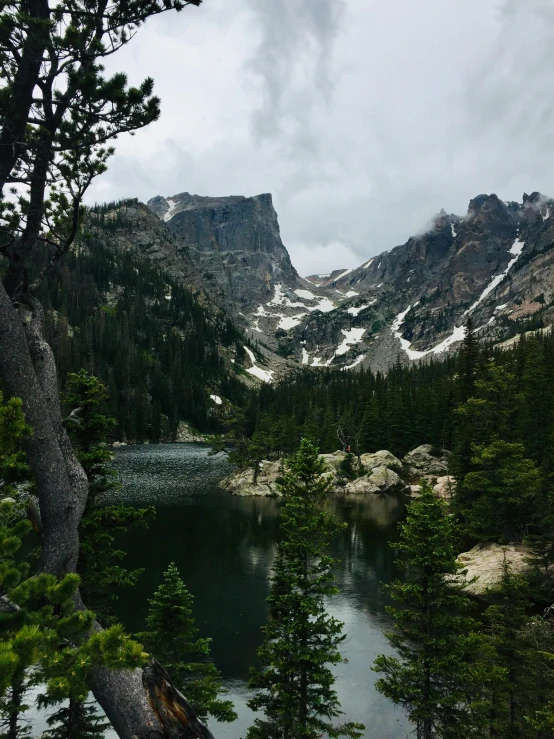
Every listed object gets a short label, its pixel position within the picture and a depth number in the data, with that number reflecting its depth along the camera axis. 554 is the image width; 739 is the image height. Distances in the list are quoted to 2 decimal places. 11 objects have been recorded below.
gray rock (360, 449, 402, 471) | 66.88
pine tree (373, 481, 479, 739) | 12.43
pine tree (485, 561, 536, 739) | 12.63
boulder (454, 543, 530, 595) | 26.36
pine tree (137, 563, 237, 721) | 11.73
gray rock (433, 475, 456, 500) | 45.92
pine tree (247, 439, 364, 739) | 12.22
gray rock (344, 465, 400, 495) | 60.34
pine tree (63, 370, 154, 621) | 12.46
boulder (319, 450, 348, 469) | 66.50
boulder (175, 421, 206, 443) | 127.96
